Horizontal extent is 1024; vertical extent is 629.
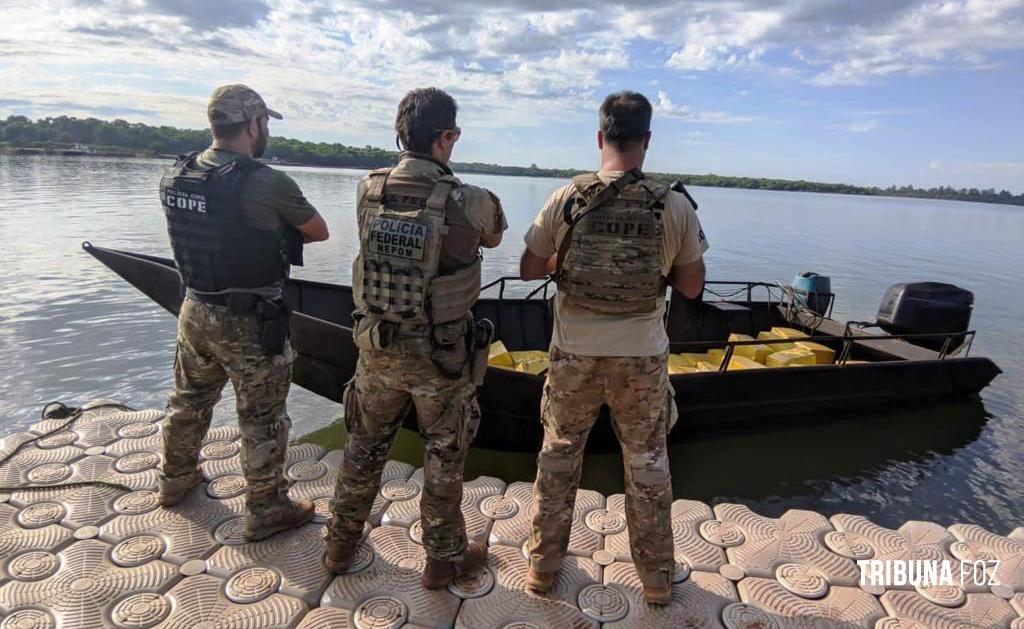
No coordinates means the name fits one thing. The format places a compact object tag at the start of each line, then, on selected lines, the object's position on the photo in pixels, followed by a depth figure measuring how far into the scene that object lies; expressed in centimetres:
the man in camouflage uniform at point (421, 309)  247
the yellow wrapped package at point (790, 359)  721
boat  554
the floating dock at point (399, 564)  277
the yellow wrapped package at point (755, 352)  743
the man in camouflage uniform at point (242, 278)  283
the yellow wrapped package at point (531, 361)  633
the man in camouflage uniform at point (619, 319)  254
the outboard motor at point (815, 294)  921
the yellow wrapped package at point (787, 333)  861
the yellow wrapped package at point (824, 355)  748
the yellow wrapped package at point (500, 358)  632
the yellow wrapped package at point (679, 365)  689
